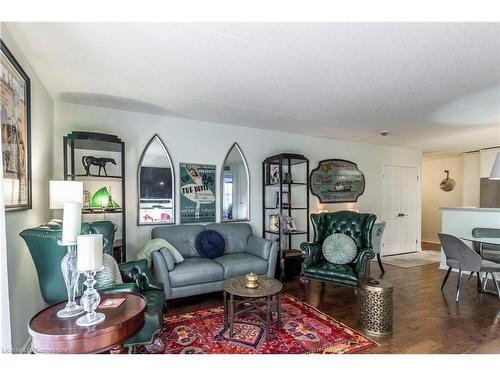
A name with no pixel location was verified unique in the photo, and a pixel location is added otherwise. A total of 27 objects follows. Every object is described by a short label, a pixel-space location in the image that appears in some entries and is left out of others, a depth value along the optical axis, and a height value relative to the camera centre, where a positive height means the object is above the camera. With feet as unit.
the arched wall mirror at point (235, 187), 13.50 -0.03
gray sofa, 9.62 -3.04
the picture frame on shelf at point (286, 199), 13.99 -0.68
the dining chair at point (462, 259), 10.39 -2.96
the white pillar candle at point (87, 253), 4.41 -1.13
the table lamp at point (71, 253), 4.88 -1.27
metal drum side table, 7.66 -3.60
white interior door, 19.01 -1.64
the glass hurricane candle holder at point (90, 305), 4.40 -2.09
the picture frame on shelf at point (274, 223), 13.68 -1.95
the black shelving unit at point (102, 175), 9.68 +0.58
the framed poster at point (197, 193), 12.48 -0.32
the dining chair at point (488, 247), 11.82 -2.83
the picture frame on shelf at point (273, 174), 14.35 +0.68
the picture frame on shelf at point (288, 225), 13.64 -2.01
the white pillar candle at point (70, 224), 4.90 -0.71
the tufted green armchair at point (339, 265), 9.99 -2.58
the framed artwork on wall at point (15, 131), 5.20 +1.21
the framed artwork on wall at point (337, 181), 16.33 +0.34
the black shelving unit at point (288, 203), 13.17 -0.89
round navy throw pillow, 11.30 -2.53
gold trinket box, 7.90 -2.88
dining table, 10.54 -2.23
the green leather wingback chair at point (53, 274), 5.71 -1.99
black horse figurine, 10.19 +0.97
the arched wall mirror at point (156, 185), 11.68 +0.06
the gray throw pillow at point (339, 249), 10.66 -2.58
